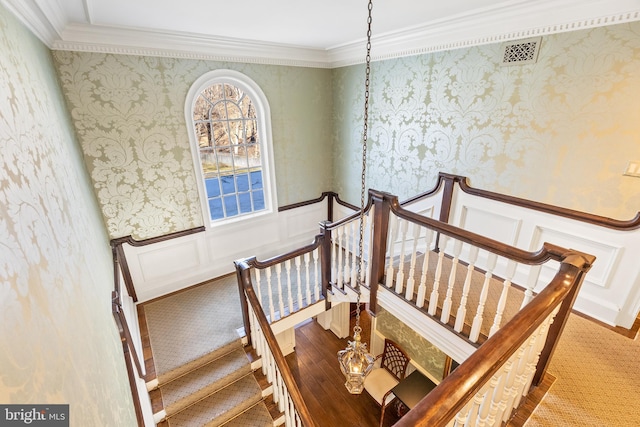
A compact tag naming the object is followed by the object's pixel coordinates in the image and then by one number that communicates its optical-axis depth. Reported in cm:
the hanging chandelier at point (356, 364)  170
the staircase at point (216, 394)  269
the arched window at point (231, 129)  358
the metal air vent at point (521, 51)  236
